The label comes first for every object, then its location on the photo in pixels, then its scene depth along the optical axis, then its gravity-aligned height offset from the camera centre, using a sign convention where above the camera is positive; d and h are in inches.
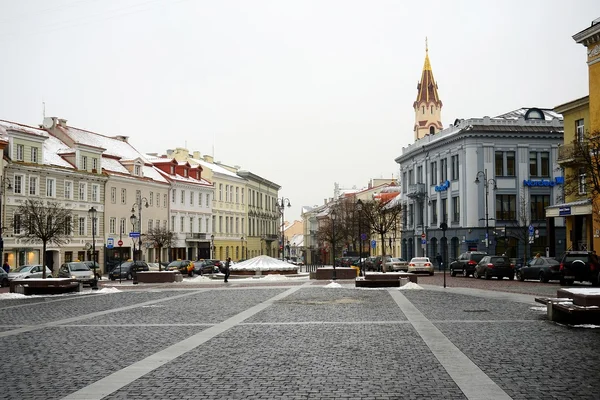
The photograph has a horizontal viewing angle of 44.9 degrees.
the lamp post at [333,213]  1947.6 +57.5
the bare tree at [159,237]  2630.4 -2.4
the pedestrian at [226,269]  1627.2 -75.5
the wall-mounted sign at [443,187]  2864.2 +188.7
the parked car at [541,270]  1444.4 -75.3
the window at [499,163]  2719.0 +263.9
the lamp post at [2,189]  1998.0 +135.9
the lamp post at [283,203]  2918.8 +129.9
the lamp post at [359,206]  1749.8 +70.3
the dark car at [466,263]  1889.6 -78.7
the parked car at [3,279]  1686.8 -96.0
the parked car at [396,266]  2136.0 -93.4
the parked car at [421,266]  2145.7 -94.1
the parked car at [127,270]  2064.5 -96.2
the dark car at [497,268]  1670.8 -79.6
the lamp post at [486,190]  2504.3 +155.4
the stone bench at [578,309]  605.3 -64.1
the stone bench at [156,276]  1660.9 -92.3
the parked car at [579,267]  1252.5 -60.5
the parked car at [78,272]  1646.2 -80.7
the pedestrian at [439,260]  2751.0 -99.7
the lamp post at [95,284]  1375.5 -90.3
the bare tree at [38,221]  1679.4 +42.4
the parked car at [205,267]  2347.4 -103.1
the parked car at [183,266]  2243.7 -95.7
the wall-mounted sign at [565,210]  1851.9 +58.2
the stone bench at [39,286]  1203.9 -80.7
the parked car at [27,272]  1692.9 -84.2
